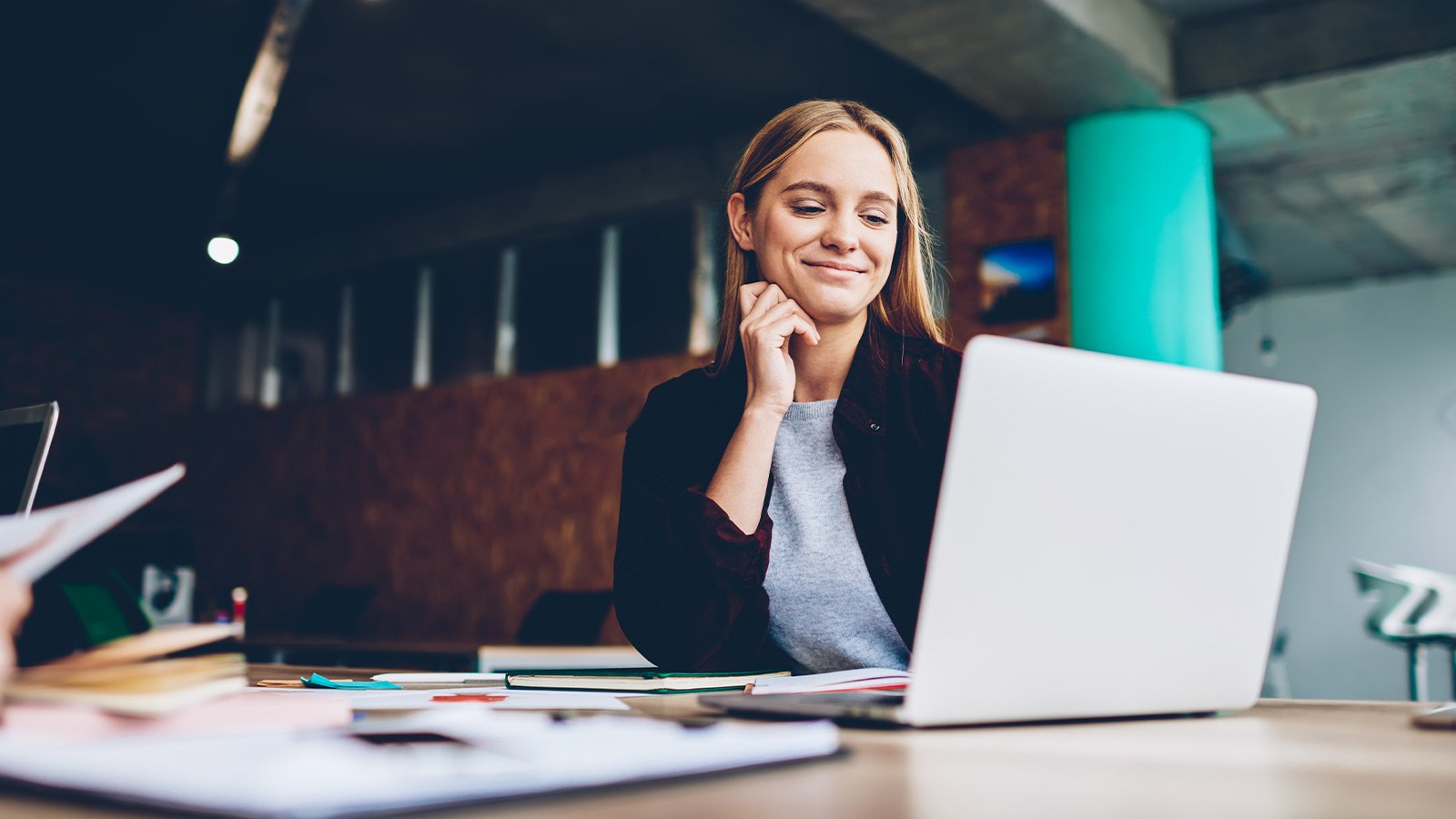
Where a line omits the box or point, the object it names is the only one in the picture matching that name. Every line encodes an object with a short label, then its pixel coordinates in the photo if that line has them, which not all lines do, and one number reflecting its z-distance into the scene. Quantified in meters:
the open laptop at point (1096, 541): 0.75
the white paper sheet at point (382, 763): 0.41
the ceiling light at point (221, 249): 5.56
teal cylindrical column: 5.17
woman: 1.40
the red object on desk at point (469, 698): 1.00
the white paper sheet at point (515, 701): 0.91
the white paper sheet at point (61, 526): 0.62
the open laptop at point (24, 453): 1.50
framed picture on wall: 5.59
